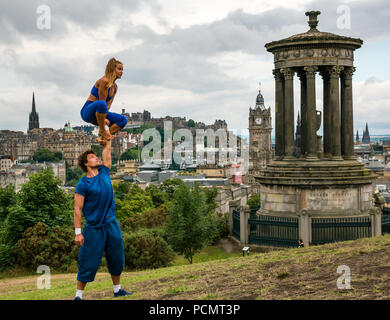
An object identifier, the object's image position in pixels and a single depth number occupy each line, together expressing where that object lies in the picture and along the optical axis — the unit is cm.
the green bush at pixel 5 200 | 4406
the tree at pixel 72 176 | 18875
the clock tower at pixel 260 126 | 18150
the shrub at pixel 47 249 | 2644
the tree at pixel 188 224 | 2597
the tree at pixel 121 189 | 8931
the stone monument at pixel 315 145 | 2302
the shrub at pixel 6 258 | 2852
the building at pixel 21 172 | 13988
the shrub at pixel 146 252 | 2402
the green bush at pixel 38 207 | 3256
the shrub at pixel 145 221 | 4146
